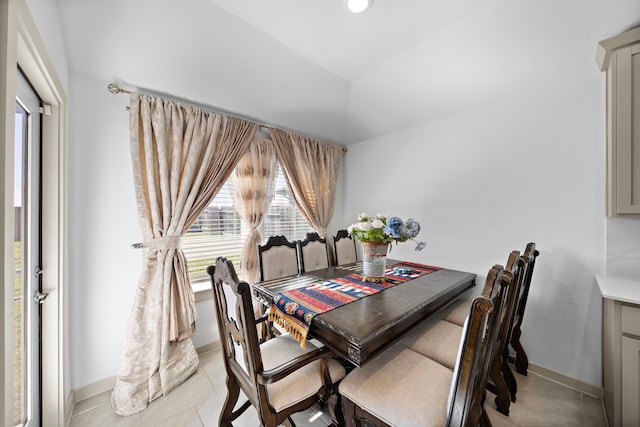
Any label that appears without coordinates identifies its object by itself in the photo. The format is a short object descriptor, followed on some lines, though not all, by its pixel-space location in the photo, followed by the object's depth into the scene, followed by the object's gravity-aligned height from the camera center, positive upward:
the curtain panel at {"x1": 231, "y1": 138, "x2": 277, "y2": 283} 2.56 +0.23
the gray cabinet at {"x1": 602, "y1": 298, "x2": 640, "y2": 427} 1.24 -0.84
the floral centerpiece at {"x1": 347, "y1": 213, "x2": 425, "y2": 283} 1.70 -0.18
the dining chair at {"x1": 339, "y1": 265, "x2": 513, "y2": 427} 0.84 -0.84
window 2.36 -0.19
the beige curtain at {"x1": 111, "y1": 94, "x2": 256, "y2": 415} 1.76 -0.25
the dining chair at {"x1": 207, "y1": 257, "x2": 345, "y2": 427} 1.03 -0.85
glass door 1.16 -0.25
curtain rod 1.82 +1.05
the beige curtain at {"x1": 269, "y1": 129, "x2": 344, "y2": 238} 2.89 +0.57
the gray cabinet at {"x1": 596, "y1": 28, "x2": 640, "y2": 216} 1.43 +0.60
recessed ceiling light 1.54 +1.42
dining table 1.11 -0.58
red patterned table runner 1.34 -0.57
